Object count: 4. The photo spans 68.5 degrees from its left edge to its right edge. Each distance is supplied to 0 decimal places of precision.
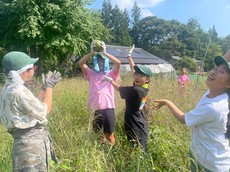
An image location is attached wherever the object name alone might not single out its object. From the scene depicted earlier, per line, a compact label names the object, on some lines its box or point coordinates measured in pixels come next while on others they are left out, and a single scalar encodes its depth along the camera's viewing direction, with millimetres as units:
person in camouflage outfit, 1323
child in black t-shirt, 1795
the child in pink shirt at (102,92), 2142
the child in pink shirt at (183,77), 4859
